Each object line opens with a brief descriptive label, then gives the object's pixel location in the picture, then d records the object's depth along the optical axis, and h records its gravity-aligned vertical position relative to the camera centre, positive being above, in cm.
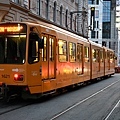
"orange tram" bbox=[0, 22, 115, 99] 1396 +5
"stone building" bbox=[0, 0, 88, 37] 2772 +525
